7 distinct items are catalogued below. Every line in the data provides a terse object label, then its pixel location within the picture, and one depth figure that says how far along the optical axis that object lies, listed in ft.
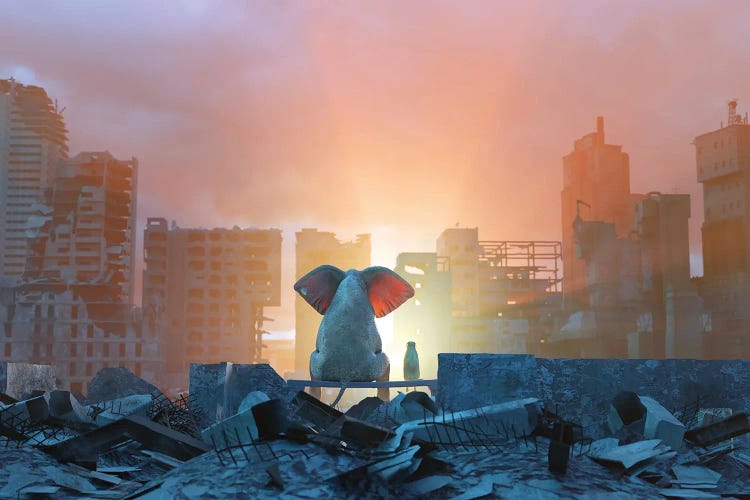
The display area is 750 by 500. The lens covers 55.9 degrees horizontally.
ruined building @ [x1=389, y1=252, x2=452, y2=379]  176.65
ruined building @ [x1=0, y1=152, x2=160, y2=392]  161.89
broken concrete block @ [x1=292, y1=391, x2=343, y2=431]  19.49
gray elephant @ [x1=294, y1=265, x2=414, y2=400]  33.40
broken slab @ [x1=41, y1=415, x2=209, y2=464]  17.37
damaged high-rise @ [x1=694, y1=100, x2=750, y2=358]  121.19
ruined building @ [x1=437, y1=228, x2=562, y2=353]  176.96
